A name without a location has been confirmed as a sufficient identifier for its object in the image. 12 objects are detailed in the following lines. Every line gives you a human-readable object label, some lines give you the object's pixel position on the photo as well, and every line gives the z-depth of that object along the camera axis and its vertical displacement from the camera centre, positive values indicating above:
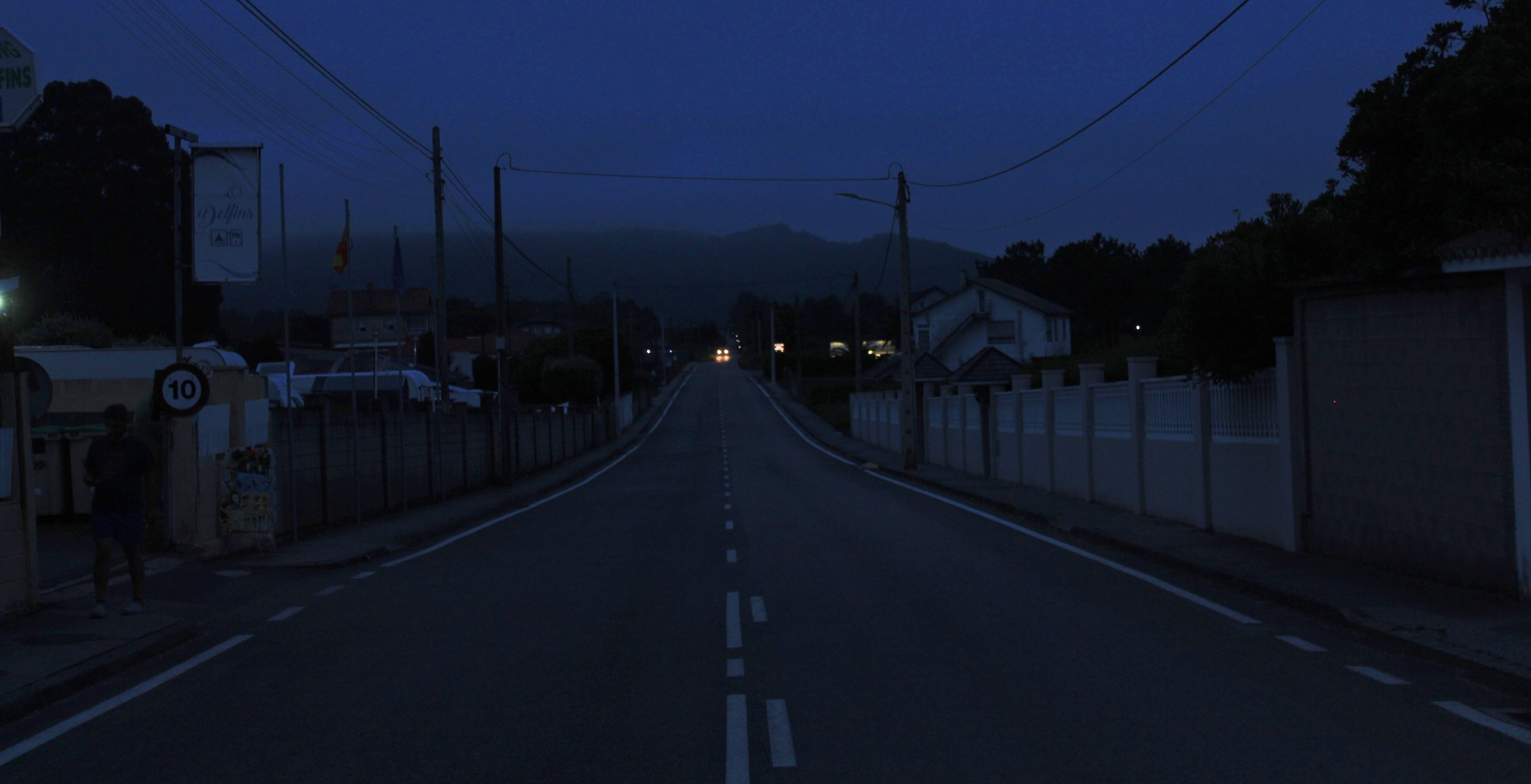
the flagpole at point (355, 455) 21.69 -0.84
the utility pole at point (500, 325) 34.75 +2.24
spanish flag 22.14 +2.78
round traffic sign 14.01 +0.26
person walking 10.98 -0.69
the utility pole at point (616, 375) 76.75 +1.55
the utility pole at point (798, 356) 93.88 +3.09
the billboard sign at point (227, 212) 16.27 +2.61
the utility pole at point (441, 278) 31.86 +3.29
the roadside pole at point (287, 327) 17.16 +1.19
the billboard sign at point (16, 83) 11.34 +3.06
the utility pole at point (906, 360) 36.84 +0.92
